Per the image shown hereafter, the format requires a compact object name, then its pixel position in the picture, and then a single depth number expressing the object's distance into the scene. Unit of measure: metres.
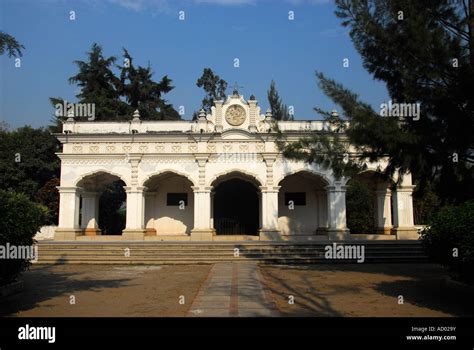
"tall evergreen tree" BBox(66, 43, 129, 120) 33.97
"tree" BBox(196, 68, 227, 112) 43.09
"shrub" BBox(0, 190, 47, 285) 7.72
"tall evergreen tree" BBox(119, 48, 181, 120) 36.53
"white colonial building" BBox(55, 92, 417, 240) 20.64
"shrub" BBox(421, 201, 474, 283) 7.48
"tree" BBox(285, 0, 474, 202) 9.35
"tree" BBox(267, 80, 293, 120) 40.49
